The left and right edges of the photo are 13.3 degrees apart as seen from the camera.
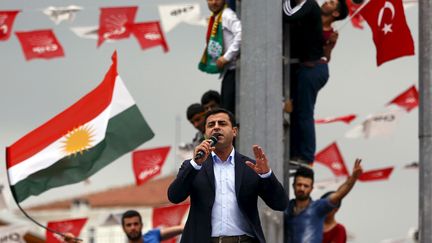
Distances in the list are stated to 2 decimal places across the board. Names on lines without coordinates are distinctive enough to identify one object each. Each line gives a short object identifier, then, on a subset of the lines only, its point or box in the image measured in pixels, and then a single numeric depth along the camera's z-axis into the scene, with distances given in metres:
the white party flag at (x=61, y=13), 25.14
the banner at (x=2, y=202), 24.92
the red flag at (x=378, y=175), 27.89
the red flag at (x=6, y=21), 25.64
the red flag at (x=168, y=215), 25.28
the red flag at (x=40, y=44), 26.98
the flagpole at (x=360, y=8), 18.05
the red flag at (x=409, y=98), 27.02
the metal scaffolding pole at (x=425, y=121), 15.22
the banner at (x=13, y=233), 25.22
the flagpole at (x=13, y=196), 17.10
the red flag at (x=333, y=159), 27.73
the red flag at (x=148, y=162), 26.38
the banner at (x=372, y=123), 27.73
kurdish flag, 17.86
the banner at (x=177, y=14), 25.55
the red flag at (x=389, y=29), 17.38
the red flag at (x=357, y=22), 25.47
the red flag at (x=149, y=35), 26.03
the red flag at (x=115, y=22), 25.64
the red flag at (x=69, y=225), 24.88
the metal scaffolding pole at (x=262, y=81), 14.72
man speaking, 13.41
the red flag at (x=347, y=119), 28.38
